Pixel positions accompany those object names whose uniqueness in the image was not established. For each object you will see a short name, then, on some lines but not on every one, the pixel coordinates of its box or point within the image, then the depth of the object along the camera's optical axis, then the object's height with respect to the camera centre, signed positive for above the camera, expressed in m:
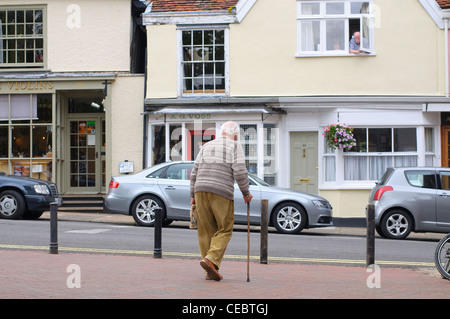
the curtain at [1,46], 21.75 +3.86
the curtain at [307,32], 20.45 +3.98
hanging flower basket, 19.84 +1.03
